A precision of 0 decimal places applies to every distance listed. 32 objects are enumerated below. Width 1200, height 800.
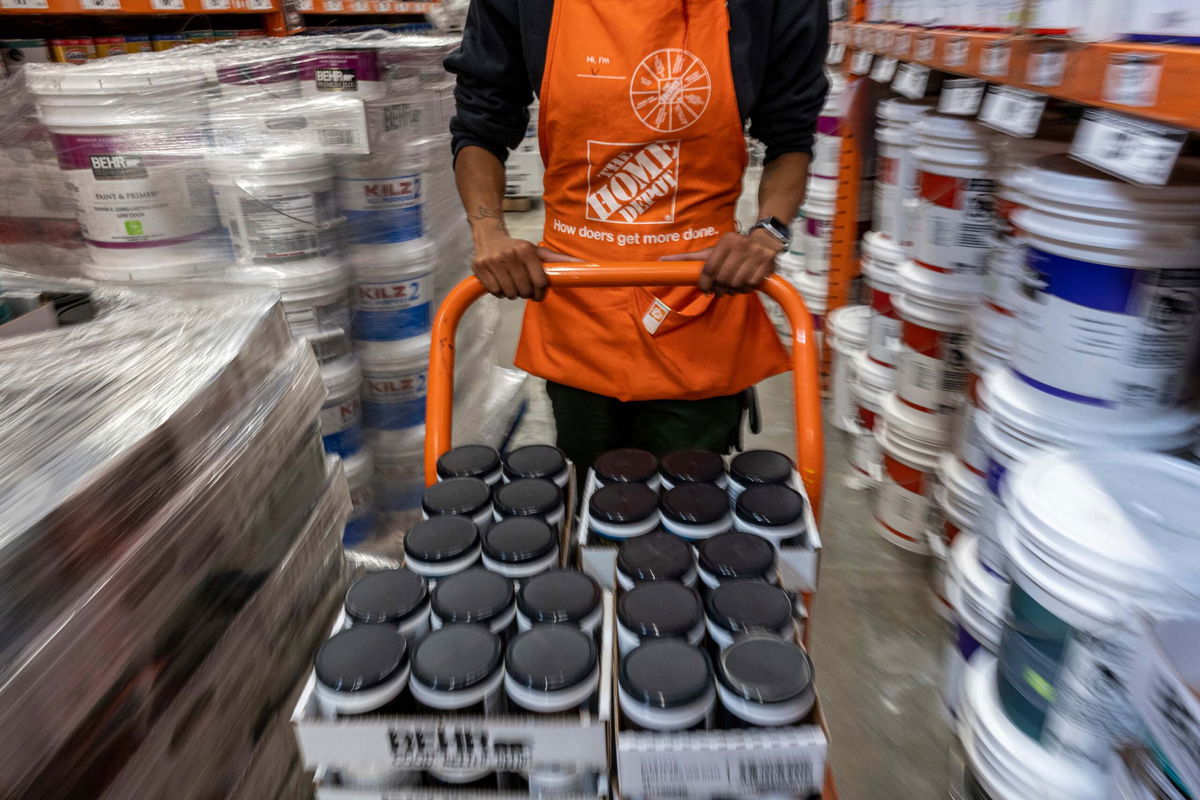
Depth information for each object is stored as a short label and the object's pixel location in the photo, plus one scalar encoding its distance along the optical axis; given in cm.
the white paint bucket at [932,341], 173
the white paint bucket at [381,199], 183
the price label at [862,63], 236
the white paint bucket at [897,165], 187
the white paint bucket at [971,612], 109
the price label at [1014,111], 107
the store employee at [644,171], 123
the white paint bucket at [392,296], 191
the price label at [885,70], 205
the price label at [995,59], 109
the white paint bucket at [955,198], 157
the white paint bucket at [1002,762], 75
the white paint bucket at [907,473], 195
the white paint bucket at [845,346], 253
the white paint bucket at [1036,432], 94
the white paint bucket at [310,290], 171
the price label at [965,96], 139
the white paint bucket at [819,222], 287
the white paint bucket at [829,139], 275
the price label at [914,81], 170
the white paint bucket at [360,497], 196
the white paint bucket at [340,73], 179
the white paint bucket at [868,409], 225
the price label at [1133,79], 70
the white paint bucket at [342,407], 185
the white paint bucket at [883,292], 205
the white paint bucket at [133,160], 155
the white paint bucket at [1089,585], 67
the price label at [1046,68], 90
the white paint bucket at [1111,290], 86
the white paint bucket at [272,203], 165
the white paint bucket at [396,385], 199
